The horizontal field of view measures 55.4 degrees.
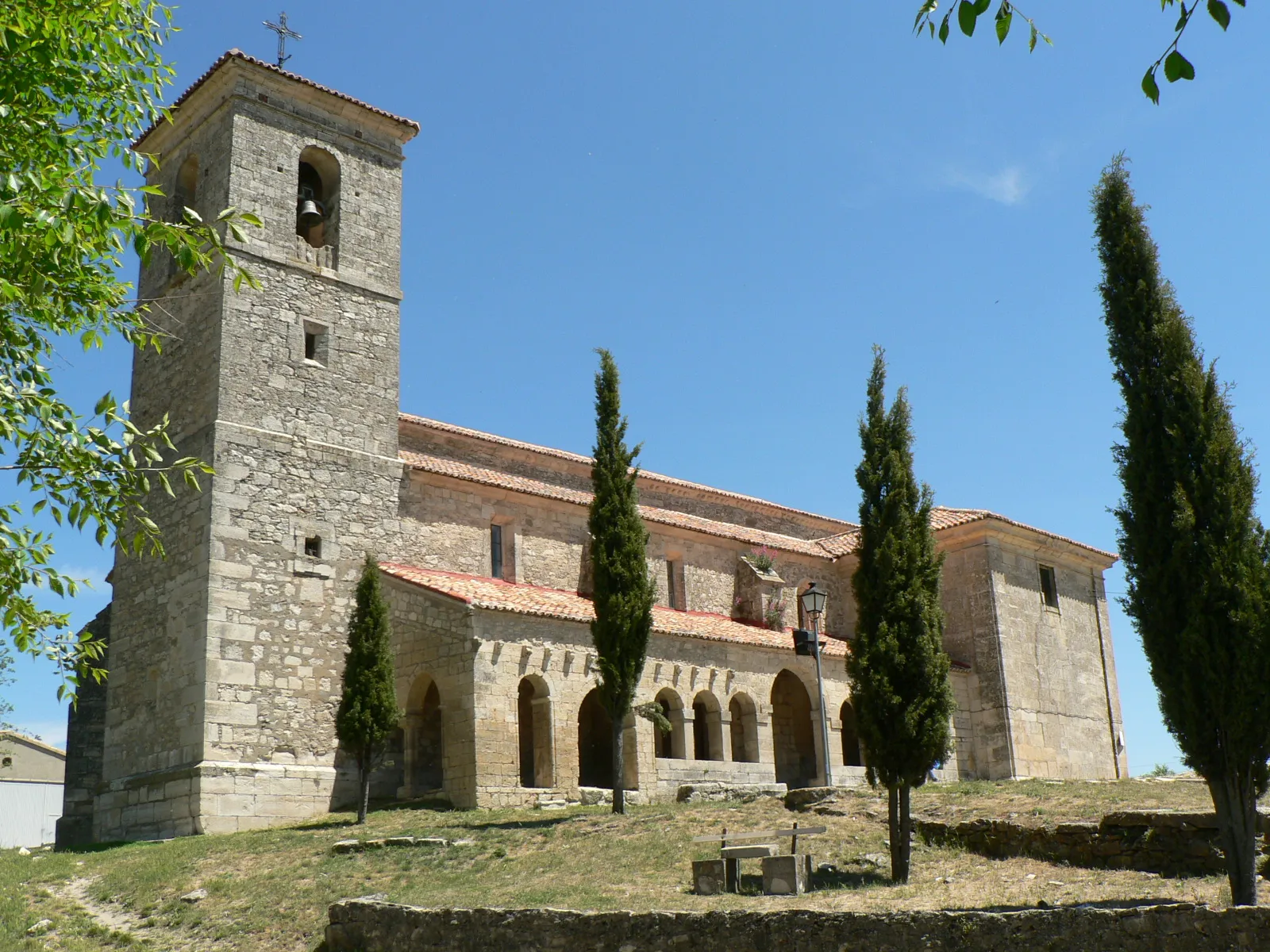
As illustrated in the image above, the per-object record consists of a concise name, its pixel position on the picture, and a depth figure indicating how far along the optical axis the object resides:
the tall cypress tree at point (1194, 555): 11.48
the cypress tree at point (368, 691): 19.16
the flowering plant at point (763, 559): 29.09
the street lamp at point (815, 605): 18.88
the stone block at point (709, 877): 13.39
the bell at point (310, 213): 24.66
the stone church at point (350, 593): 20.86
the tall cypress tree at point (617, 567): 20.00
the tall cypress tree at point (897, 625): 14.73
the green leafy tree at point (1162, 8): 5.03
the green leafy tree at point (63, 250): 8.00
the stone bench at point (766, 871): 13.14
